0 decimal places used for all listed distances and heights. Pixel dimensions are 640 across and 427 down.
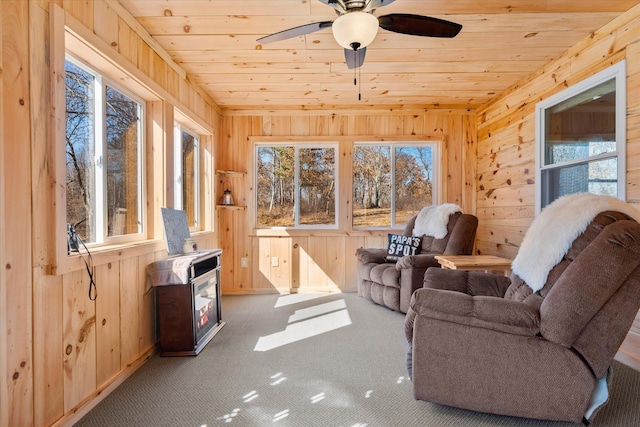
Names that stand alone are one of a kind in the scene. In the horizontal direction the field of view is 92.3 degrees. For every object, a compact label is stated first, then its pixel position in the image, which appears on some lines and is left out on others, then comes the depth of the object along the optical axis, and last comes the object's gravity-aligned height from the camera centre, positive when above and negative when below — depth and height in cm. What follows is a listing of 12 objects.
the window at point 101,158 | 180 +34
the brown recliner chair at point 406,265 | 306 -61
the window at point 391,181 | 422 +38
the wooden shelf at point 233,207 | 394 +3
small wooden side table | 267 -48
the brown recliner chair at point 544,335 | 138 -61
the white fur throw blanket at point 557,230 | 159 -12
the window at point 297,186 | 422 +32
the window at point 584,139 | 226 +60
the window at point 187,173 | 313 +40
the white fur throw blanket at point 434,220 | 342 -13
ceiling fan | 163 +104
